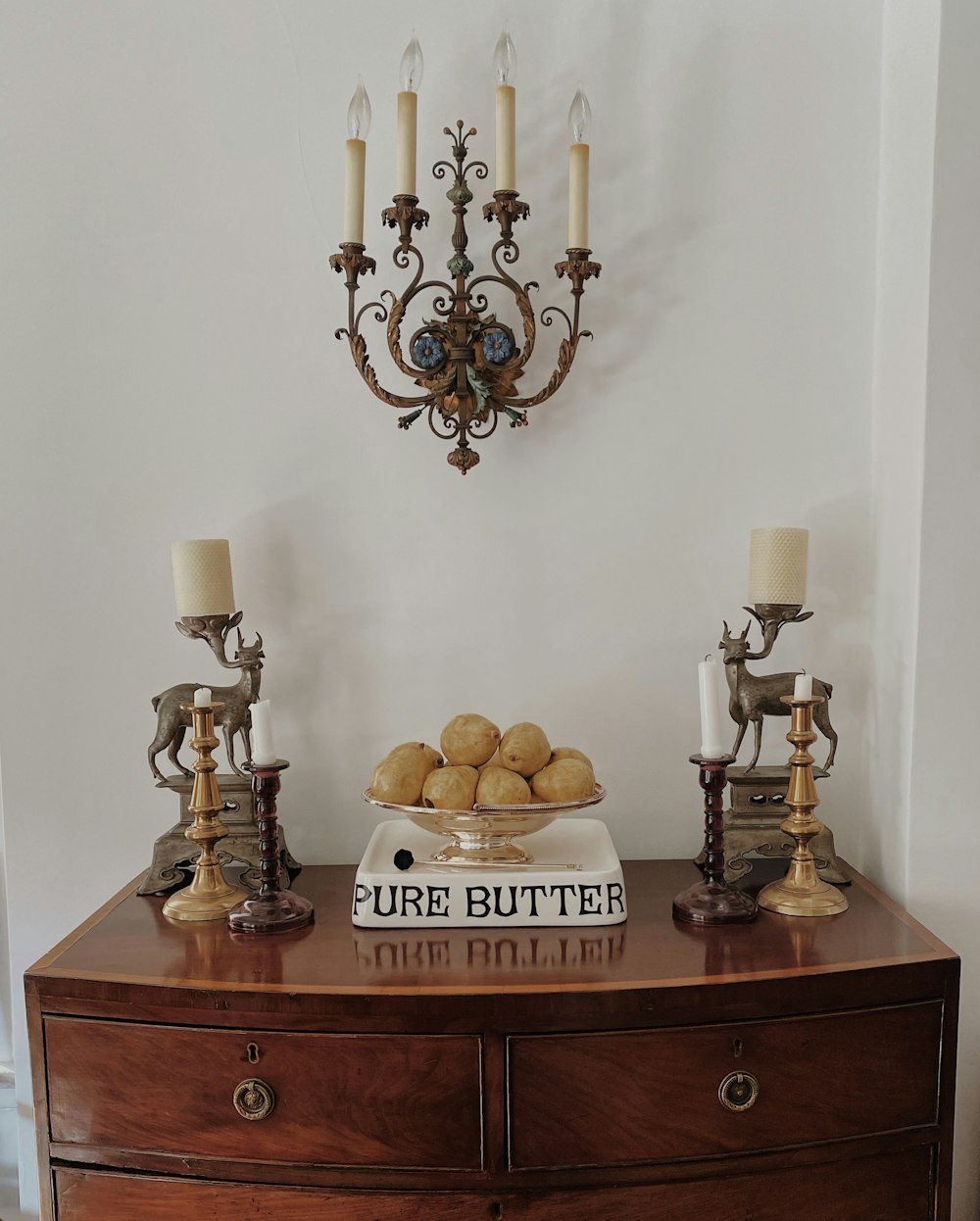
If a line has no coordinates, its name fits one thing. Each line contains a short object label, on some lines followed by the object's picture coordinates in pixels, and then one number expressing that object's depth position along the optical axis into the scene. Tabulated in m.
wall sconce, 1.40
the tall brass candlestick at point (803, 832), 1.30
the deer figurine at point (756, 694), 1.42
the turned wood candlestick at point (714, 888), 1.27
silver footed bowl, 1.27
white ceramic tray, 1.26
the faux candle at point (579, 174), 1.42
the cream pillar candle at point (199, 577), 1.41
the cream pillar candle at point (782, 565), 1.42
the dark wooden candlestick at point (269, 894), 1.27
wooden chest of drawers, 1.10
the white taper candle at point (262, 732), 1.27
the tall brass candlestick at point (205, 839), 1.30
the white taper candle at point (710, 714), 1.29
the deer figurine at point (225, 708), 1.42
